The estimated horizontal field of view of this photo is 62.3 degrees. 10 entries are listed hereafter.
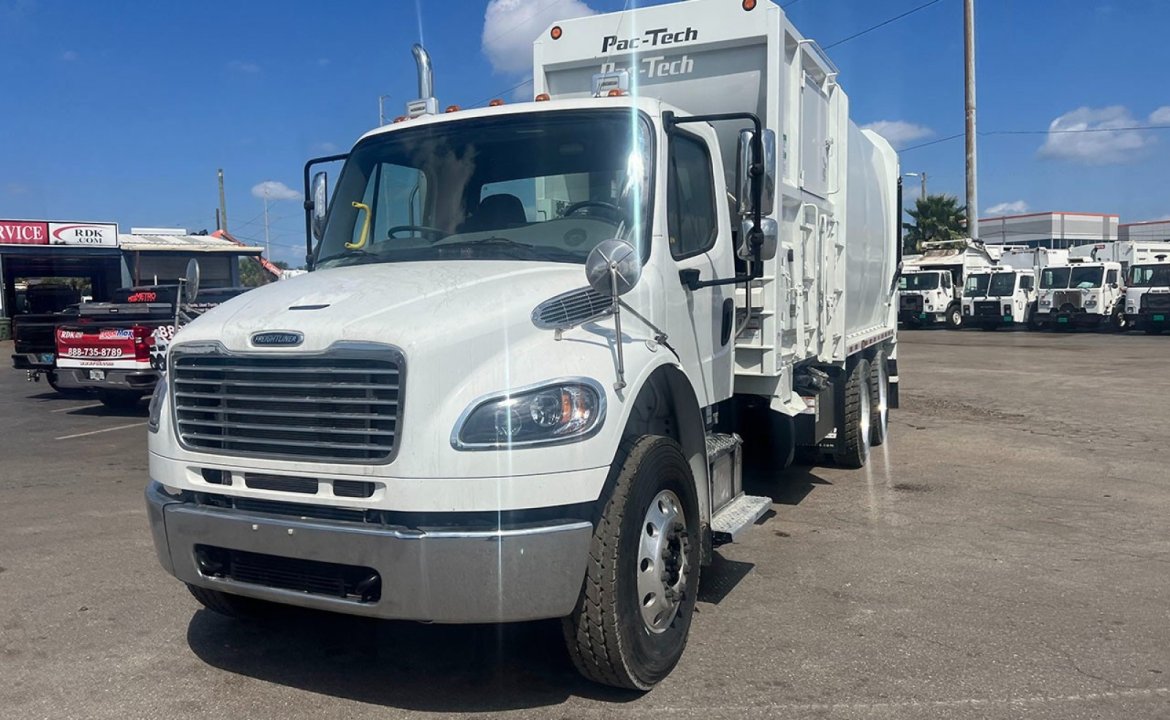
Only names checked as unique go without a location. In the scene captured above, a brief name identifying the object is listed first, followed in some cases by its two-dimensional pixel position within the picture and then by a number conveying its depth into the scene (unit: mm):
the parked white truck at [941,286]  37250
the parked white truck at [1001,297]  35281
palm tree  48656
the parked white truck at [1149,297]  31047
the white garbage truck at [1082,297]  33156
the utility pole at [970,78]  31645
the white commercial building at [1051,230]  70250
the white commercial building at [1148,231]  69312
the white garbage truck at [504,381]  3531
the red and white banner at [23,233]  35719
